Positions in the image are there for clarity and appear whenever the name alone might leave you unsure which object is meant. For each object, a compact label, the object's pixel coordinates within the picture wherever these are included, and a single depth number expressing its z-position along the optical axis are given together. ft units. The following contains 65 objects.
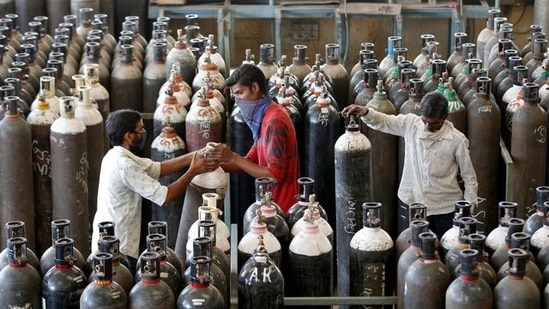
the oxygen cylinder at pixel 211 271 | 17.52
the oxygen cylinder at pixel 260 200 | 20.07
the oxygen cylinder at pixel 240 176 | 24.72
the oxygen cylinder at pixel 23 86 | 25.87
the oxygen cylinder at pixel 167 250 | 18.45
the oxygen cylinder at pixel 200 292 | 17.06
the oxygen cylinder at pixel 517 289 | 16.99
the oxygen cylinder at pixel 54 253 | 18.35
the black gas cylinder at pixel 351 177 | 22.86
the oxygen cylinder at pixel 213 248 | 18.42
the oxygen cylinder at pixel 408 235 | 18.99
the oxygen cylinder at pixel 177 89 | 25.62
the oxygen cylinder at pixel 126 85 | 27.76
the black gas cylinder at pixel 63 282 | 17.63
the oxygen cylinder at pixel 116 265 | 17.71
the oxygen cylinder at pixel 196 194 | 22.61
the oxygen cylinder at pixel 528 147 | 24.62
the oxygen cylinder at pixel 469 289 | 16.96
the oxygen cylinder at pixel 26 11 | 34.68
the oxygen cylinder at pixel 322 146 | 24.67
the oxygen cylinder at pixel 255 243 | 18.81
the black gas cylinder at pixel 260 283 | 17.84
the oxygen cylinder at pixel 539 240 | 18.61
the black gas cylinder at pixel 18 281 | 17.80
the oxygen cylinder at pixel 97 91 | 26.23
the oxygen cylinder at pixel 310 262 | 19.15
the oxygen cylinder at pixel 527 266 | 17.63
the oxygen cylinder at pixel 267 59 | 27.81
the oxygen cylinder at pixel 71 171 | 23.75
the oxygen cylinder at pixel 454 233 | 18.58
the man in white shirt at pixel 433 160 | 23.24
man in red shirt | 22.93
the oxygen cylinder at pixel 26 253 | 18.25
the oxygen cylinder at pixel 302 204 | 20.31
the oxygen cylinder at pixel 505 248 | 18.24
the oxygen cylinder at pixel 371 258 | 18.99
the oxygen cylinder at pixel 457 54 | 28.53
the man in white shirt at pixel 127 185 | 21.36
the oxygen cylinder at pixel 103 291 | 17.01
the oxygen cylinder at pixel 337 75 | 27.58
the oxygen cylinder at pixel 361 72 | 26.94
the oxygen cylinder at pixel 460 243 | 17.95
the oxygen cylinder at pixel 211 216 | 19.19
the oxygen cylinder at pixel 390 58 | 28.04
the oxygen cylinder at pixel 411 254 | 17.95
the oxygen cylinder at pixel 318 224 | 19.63
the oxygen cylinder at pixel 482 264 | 17.53
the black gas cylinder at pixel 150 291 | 17.11
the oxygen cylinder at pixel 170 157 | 23.82
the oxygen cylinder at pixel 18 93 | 24.78
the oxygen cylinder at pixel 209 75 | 26.68
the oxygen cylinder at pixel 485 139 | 25.13
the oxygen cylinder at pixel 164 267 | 17.80
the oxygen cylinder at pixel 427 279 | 17.43
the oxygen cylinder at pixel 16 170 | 23.81
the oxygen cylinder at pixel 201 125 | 23.93
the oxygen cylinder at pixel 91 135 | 24.56
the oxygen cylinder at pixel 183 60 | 27.58
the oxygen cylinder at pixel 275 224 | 19.65
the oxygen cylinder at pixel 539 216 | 19.25
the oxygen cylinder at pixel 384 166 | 25.43
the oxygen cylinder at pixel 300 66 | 27.91
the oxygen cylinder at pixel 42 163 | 24.38
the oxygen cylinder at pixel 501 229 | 18.90
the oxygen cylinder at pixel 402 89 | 25.75
